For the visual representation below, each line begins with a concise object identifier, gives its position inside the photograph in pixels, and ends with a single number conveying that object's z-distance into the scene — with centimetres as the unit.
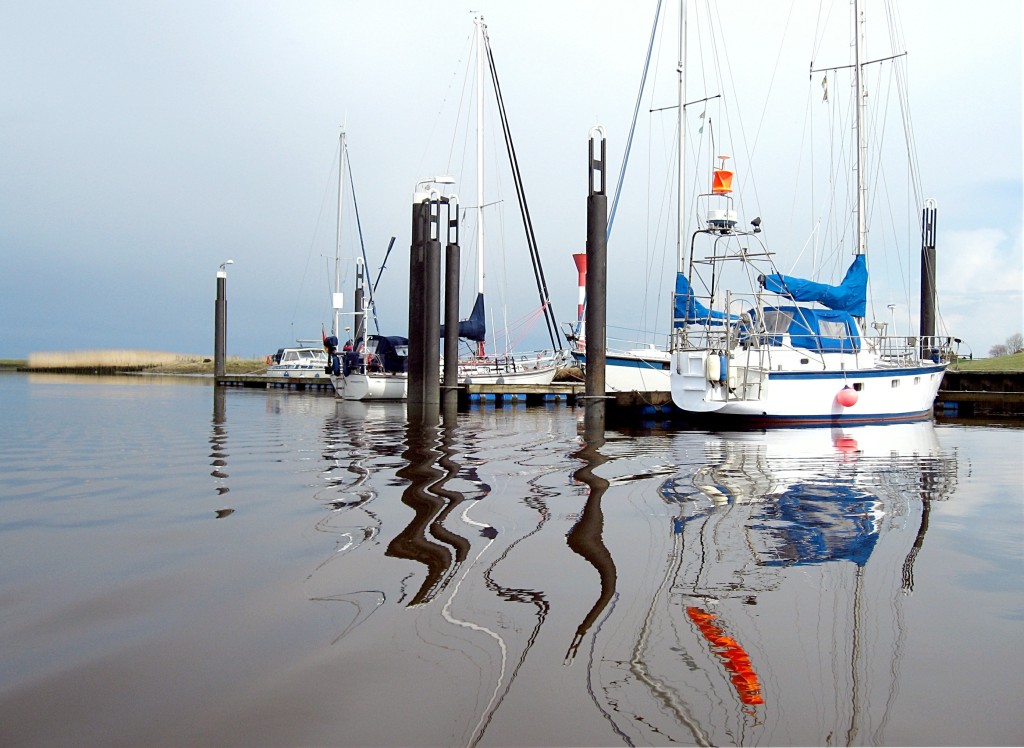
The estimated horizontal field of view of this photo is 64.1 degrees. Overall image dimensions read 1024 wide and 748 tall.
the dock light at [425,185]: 2319
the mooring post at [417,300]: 2288
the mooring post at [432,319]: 2253
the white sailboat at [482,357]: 3089
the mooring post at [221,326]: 5072
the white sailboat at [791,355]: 1884
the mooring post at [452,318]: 2358
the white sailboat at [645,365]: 2616
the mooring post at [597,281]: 1709
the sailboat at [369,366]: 3159
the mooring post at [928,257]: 3203
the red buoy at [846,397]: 1975
